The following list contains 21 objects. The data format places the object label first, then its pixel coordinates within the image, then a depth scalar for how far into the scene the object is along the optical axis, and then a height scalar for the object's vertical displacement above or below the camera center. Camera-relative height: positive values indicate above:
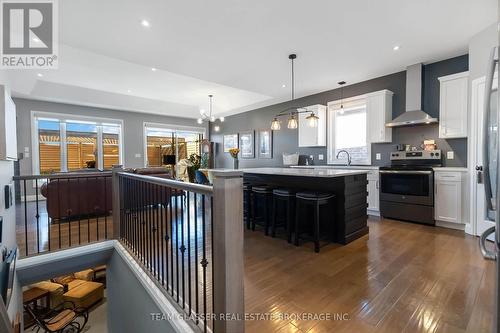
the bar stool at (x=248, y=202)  4.04 -0.69
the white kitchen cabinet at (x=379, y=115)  4.73 +0.96
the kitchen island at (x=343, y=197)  3.18 -0.49
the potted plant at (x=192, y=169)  6.84 -0.19
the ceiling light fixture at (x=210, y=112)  7.77 +1.95
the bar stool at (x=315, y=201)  2.95 -0.51
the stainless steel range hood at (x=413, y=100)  4.28 +1.14
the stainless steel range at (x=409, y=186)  4.00 -0.44
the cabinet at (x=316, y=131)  5.89 +0.79
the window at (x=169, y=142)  8.71 +0.82
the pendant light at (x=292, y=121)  3.91 +0.68
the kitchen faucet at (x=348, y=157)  5.51 +0.11
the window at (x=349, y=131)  5.29 +0.72
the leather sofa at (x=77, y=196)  4.07 -0.61
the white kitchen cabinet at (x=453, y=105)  3.80 +0.93
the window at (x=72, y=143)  6.72 +0.62
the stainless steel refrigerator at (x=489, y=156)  0.97 +0.02
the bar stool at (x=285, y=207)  3.28 -0.68
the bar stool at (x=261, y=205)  3.67 -0.73
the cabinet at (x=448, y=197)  3.75 -0.59
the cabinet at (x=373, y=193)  4.67 -0.64
